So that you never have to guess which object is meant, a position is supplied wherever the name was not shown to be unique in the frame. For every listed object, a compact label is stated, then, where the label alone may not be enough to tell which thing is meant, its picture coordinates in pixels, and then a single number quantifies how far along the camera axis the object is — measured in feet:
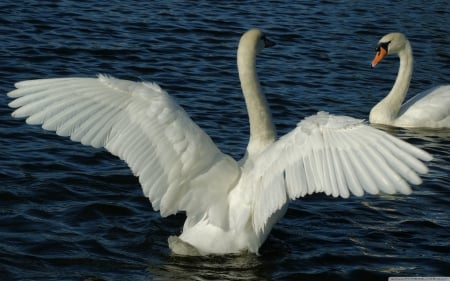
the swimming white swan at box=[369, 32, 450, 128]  80.59
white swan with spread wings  41.60
